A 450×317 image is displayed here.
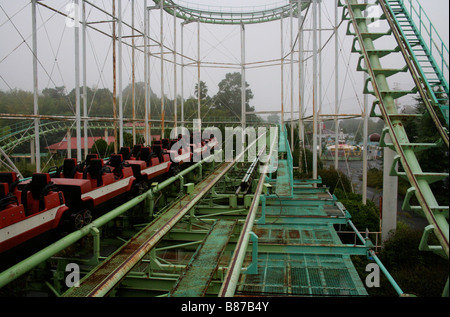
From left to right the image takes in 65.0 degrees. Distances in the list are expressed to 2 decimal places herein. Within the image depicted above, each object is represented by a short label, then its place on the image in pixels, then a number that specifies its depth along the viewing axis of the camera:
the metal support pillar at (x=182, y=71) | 19.44
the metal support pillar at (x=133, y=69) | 13.13
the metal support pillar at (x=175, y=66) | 17.09
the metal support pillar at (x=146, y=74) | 13.68
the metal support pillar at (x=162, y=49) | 15.34
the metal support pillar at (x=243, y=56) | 22.91
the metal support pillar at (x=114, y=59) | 11.25
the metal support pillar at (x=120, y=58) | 11.29
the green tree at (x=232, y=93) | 52.47
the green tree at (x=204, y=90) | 48.84
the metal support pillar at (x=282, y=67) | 21.52
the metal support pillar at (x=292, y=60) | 19.11
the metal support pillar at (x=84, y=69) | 10.05
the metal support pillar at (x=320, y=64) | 14.04
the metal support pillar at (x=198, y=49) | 19.93
